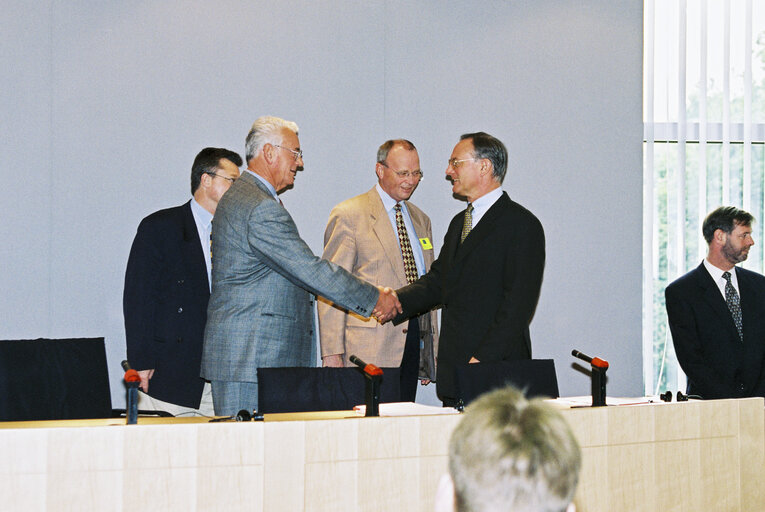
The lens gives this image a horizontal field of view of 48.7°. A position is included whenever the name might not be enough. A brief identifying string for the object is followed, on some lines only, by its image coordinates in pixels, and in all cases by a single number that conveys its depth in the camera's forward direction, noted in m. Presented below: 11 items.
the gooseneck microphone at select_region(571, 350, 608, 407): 2.80
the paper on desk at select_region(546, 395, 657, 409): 2.86
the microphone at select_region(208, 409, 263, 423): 2.48
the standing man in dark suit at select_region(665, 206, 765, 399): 4.85
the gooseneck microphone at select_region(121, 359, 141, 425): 2.26
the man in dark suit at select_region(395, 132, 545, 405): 3.87
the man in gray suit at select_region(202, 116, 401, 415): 3.71
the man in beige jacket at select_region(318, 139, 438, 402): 4.68
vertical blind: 5.84
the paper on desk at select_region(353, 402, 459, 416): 2.59
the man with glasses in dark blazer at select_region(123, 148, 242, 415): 4.38
